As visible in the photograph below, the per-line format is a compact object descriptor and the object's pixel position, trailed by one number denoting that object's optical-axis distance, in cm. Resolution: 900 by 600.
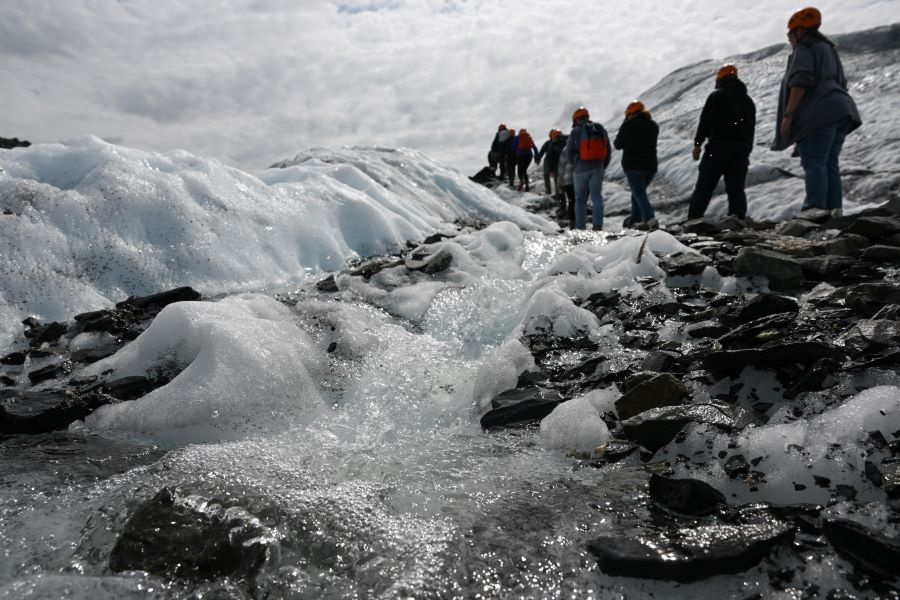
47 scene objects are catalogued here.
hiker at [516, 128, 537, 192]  1891
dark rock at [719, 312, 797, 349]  284
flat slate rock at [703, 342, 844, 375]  241
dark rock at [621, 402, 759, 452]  229
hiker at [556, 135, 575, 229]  1015
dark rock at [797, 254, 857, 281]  384
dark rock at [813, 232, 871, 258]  422
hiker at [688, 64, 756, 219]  646
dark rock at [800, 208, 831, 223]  576
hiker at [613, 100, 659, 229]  798
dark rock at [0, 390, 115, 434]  301
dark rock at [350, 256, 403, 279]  600
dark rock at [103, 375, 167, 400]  340
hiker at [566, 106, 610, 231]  865
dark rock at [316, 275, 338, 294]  573
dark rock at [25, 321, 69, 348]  444
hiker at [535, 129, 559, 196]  1495
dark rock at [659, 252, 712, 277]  449
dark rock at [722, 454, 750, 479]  200
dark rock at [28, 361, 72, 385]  382
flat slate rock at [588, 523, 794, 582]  157
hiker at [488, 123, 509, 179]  2078
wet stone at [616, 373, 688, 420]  259
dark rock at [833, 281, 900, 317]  295
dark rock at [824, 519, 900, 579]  148
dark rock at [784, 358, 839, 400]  232
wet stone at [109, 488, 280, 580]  175
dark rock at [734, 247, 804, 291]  385
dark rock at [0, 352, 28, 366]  415
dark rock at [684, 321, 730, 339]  325
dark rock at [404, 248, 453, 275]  606
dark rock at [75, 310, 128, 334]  461
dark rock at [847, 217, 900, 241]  438
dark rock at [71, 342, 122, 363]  407
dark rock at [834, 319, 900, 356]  239
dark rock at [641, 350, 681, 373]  292
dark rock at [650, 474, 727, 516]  188
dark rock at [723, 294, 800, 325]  321
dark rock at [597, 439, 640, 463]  233
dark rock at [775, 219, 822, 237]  548
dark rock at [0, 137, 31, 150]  1330
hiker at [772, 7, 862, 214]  568
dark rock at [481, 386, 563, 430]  284
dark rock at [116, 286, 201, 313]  511
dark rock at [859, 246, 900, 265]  388
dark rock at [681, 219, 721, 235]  625
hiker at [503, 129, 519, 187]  2035
